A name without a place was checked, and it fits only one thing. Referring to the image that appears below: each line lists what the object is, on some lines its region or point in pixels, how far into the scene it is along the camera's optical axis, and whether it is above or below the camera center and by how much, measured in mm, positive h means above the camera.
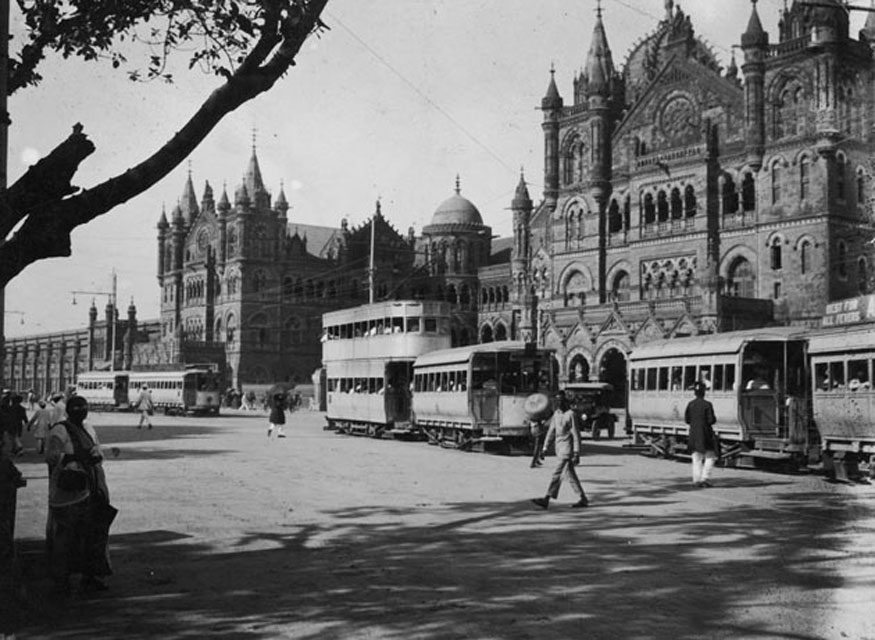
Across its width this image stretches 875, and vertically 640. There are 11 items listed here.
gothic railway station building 46531 +10697
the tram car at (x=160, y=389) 56500 +508
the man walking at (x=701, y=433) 16359 -591
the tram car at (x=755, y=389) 20328 +188
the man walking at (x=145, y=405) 36750 -310
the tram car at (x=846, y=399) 17625 -22
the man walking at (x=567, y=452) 14051 -789
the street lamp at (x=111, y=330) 73762 +6649
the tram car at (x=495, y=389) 25547 +220
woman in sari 8516 -967
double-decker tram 32688 +1307
